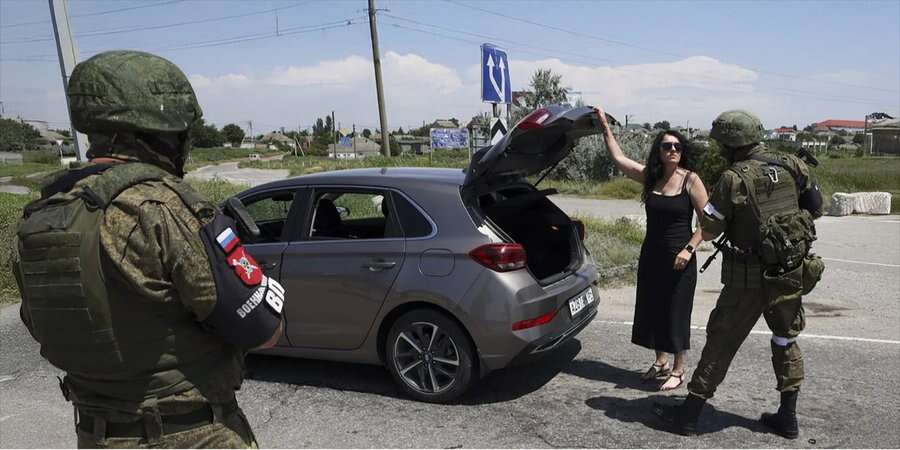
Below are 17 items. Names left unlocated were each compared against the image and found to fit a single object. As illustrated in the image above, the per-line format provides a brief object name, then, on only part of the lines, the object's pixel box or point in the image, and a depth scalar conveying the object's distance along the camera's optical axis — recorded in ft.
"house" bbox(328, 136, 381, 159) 329.72
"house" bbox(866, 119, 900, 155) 157.07
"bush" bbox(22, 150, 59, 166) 195.64
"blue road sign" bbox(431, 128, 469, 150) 166.66
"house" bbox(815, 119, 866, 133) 397.64
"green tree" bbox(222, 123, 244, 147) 424.46
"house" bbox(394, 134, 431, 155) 333.13
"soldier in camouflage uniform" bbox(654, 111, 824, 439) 11.89
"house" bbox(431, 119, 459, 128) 402.27
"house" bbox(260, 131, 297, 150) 469.45
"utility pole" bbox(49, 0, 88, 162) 19.74
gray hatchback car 13.15
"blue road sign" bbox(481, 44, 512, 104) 31.48
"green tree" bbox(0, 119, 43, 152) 274.89
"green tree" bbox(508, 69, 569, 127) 102.58
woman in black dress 14.16
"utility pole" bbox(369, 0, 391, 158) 114.01
